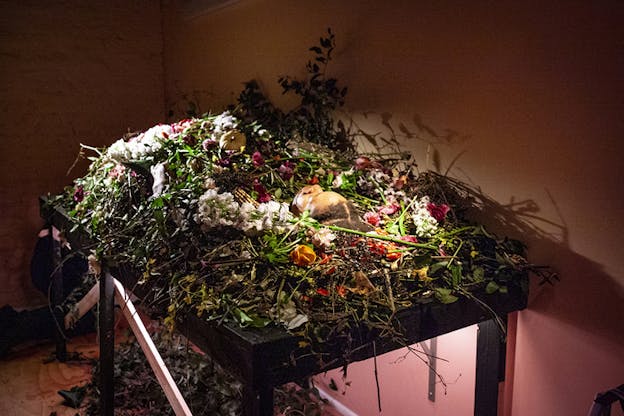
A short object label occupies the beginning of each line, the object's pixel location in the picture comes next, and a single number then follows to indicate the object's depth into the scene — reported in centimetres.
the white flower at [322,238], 173
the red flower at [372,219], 201
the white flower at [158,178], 206
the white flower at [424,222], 195
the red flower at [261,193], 202
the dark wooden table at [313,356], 136
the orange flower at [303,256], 164
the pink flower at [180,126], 263
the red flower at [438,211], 203
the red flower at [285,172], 229
